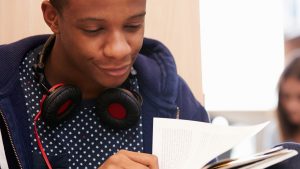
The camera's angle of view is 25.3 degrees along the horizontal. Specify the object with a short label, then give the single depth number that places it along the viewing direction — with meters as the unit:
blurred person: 2.58
